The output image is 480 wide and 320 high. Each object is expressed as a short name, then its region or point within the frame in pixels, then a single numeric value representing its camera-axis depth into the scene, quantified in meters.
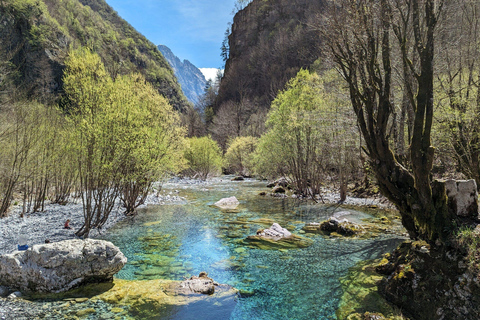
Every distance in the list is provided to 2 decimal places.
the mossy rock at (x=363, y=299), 4.95
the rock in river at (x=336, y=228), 11.05
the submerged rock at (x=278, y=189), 24.60
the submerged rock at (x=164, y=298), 5.34
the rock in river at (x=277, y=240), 9.77
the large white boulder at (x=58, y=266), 5.78
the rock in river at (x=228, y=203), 17.89
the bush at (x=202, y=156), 39.38
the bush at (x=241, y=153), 45.00
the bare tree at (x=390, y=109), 5.21
